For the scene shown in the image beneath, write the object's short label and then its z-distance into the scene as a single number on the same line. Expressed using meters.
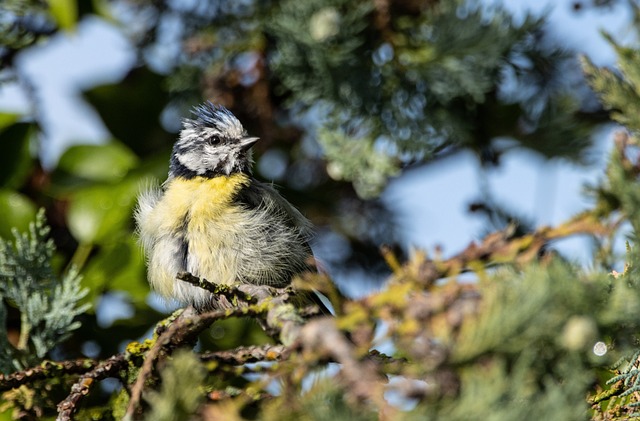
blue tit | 5.65
